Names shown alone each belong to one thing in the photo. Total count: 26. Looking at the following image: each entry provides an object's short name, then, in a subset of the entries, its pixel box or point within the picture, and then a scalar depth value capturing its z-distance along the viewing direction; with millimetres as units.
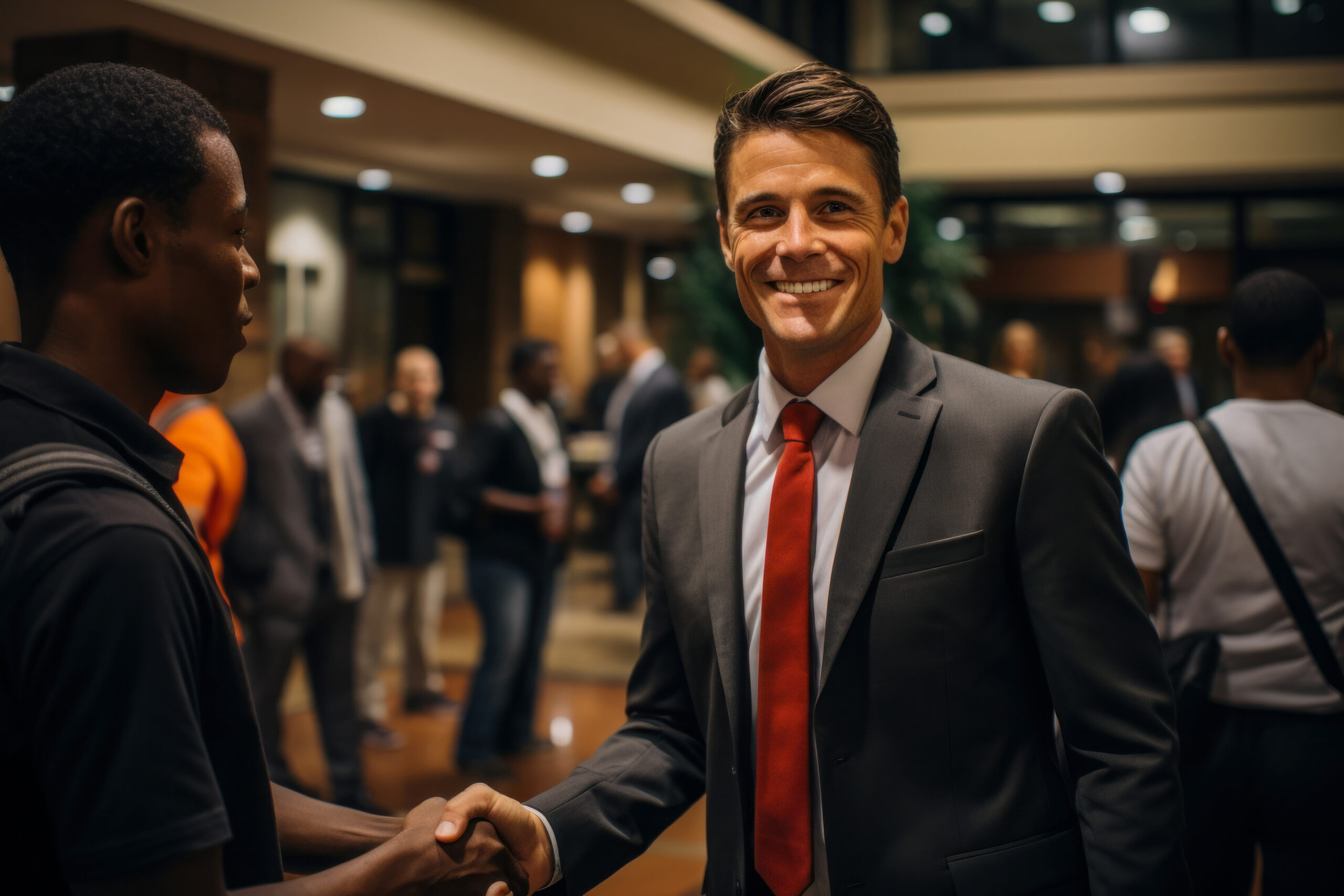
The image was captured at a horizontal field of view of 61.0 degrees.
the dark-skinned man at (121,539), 954
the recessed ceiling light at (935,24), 10797
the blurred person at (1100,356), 9672
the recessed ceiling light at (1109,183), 10539
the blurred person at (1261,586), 2389
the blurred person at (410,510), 6281
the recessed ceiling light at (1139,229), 11336
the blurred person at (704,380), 9352
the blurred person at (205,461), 3637
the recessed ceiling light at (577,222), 12703
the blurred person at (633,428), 7469
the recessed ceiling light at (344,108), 6676
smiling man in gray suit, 1488
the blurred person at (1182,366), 8055
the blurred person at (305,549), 4504
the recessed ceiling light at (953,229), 11281
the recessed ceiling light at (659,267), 15500
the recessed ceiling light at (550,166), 8945
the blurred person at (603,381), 11055
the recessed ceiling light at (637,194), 10531
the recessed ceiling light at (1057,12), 10586
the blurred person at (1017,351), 6219
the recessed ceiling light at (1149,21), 10336
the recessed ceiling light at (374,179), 9703
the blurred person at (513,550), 5289
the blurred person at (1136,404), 3635
